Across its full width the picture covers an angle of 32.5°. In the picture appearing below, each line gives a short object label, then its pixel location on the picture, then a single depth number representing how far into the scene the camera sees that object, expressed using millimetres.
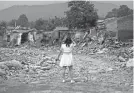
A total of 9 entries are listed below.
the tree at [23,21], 87625
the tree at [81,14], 36750
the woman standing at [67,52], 7066
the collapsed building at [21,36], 42694
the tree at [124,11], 58109
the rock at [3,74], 8156
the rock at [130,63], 9828
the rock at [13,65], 10188
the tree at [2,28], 55612
